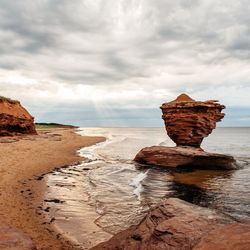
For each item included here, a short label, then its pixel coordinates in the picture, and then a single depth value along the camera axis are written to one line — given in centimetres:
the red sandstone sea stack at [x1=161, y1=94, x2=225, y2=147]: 2823
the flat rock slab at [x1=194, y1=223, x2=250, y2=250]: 473
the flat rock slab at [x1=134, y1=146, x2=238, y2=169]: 2433
